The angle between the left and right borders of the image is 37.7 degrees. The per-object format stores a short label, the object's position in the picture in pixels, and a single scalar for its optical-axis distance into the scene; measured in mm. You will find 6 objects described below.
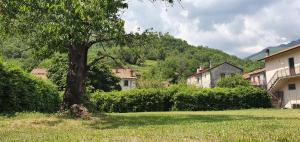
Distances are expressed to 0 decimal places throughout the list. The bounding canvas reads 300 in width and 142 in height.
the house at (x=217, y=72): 102600
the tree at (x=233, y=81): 75562
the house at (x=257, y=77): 85650
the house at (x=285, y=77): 55500
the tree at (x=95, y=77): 72812
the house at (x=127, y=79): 113438
